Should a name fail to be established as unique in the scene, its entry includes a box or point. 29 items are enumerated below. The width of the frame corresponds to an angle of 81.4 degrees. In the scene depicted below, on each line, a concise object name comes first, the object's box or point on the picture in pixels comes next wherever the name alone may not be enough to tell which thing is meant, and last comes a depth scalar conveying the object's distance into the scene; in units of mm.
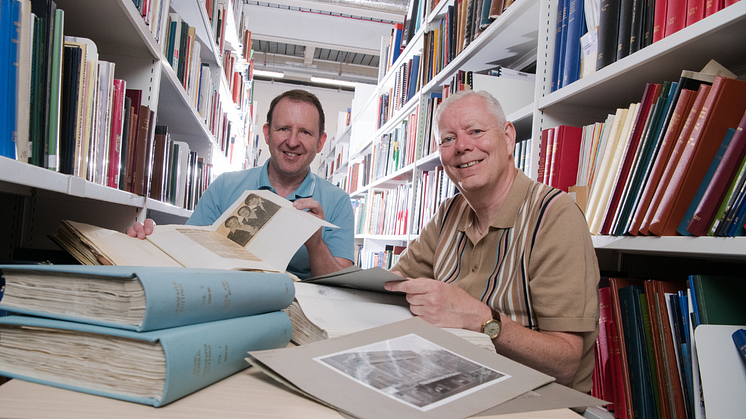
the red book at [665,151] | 850
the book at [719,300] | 817
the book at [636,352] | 942
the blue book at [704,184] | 777
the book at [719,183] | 748
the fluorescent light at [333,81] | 7371
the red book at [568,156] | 1209
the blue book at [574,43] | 1250
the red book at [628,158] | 943
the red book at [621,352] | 984
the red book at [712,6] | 839
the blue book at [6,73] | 671
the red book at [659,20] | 951
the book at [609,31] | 1095
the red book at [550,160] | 1252
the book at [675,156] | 821
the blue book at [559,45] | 1308
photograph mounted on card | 405
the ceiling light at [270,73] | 7312
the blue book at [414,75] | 2732
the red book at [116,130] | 1133
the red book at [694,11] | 877
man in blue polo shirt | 1564
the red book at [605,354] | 1039
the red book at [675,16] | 914
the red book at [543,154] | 1292
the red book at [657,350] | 905
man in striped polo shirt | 795
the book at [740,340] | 742
